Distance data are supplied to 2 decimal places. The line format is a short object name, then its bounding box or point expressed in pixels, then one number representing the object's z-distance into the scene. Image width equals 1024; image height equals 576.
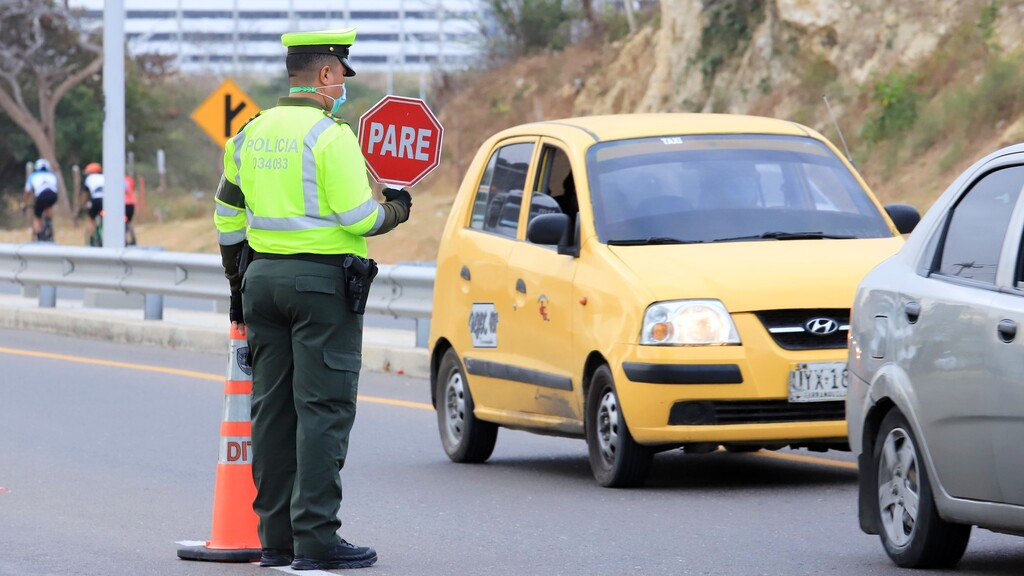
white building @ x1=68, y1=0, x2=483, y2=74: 150.50
